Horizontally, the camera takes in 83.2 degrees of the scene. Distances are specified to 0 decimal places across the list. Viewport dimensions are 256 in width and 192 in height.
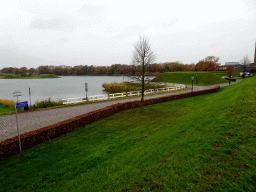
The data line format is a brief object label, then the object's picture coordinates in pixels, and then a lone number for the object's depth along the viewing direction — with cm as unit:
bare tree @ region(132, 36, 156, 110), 1471
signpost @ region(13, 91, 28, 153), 767
